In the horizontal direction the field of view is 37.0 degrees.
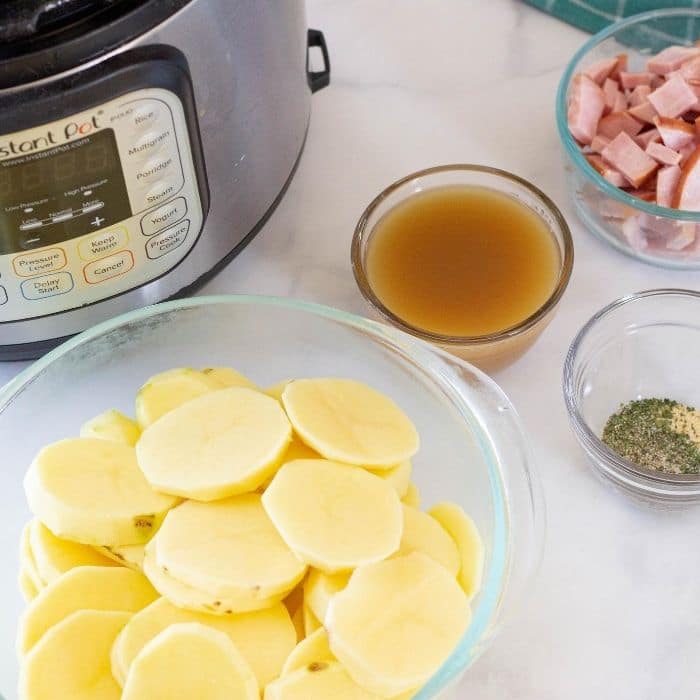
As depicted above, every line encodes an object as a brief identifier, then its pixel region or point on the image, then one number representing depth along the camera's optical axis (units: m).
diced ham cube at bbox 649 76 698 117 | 0.91
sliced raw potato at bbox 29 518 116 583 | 0.65
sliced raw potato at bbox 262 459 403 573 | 0.61
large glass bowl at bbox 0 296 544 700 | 0.67
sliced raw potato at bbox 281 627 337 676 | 0.60
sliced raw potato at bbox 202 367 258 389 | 0.75
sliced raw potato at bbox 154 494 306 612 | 0.60
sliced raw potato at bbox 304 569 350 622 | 0.61
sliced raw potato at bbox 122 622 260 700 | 0.58
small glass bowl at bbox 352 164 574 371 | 0.80
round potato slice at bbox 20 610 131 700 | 0.59
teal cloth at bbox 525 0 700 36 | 1.07
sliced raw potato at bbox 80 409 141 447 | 0.71
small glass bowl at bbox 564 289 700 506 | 0.87
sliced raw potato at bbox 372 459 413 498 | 0.67
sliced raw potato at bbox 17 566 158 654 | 0.62
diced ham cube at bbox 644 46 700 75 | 0.95
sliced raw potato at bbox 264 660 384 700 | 0.58
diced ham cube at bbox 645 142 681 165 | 0.88
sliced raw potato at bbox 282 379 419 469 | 0.66
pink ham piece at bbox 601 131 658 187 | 0.89
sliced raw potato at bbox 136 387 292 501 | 0.64
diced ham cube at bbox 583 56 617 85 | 0.97
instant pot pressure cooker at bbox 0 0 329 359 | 0.60
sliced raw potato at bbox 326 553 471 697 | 0.58
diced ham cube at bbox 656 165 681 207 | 0.88
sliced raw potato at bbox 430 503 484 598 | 0.65
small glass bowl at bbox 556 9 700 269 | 0.88
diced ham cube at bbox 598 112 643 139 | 0.93
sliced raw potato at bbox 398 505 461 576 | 0.65
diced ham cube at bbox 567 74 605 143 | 0.93
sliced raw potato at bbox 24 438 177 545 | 0.64
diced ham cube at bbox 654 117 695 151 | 0.89
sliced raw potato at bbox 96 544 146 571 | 0.65
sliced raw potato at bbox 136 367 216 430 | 0.72
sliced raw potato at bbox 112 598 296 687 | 0.60
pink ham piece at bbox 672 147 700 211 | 0.87
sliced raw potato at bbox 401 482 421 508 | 0.71
